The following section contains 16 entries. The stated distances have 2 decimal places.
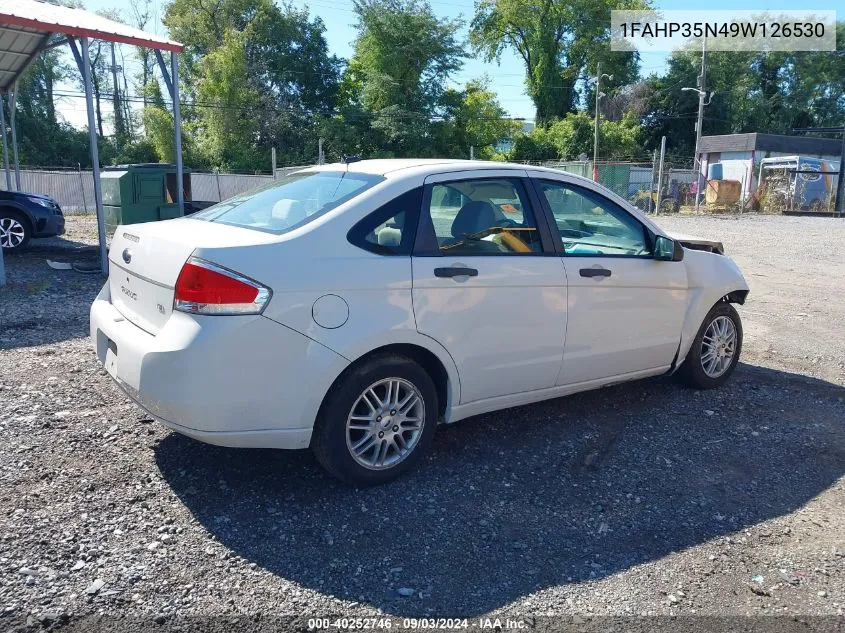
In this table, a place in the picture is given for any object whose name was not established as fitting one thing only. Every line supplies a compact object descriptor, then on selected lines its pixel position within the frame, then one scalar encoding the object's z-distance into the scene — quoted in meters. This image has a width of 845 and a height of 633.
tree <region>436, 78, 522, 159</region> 42.28
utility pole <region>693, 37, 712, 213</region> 37.06
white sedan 3.24
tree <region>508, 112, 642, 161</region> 47.53
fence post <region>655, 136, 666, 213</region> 26.46
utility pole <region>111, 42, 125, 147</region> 48.06
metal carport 9.03
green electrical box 11.40
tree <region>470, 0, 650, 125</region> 54.81
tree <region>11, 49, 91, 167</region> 41.31
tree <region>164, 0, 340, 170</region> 41.56
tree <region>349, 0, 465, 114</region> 42.16
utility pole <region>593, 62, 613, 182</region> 38.23
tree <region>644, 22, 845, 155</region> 53.56
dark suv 11.27
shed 36.38
